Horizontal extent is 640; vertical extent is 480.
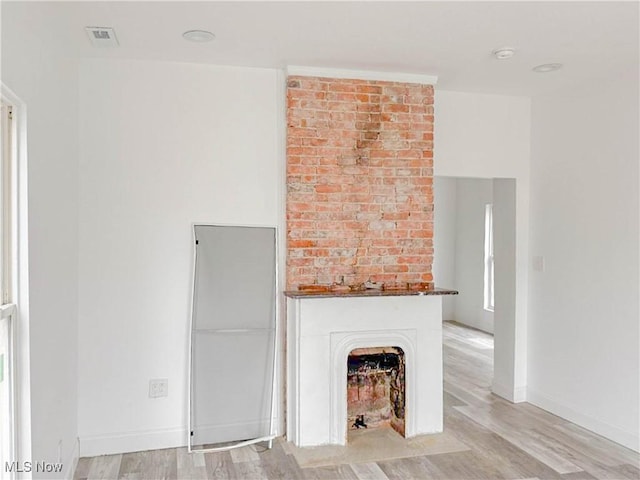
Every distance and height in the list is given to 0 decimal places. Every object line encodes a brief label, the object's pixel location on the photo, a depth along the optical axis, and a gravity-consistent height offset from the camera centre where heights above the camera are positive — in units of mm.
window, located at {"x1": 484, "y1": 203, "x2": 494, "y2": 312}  8188 -353
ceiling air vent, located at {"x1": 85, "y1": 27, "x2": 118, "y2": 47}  3049 +1130
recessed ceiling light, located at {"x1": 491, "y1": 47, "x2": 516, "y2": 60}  3362 +1135
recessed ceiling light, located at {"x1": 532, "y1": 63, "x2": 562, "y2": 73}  3643 +1133
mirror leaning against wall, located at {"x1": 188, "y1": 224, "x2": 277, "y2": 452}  3689 -711
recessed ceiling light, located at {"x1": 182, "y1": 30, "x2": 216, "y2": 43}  3104 +1137
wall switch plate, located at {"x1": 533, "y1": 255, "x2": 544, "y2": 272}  4580 -237
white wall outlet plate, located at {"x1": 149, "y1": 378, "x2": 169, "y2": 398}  3697 -1045
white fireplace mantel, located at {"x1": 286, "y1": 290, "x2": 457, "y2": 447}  3701 -805
